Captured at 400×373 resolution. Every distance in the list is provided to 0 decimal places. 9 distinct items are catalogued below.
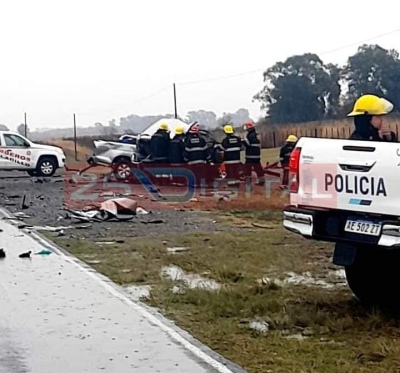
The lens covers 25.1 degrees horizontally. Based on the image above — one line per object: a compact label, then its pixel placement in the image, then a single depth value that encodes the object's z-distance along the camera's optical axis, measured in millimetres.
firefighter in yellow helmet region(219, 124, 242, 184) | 23938
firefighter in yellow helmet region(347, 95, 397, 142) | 8664
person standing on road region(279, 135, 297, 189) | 22422
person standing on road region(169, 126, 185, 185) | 25844
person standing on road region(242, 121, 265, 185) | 23828
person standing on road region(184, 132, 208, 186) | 25250
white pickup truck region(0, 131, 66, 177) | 33303
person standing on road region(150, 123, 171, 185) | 26656
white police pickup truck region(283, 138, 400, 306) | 7371
